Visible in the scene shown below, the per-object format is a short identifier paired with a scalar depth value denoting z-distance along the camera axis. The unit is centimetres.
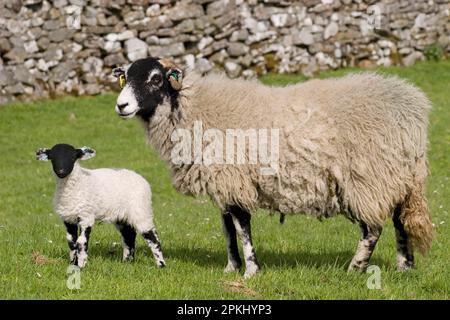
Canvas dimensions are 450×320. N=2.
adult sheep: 1513
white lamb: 1559
